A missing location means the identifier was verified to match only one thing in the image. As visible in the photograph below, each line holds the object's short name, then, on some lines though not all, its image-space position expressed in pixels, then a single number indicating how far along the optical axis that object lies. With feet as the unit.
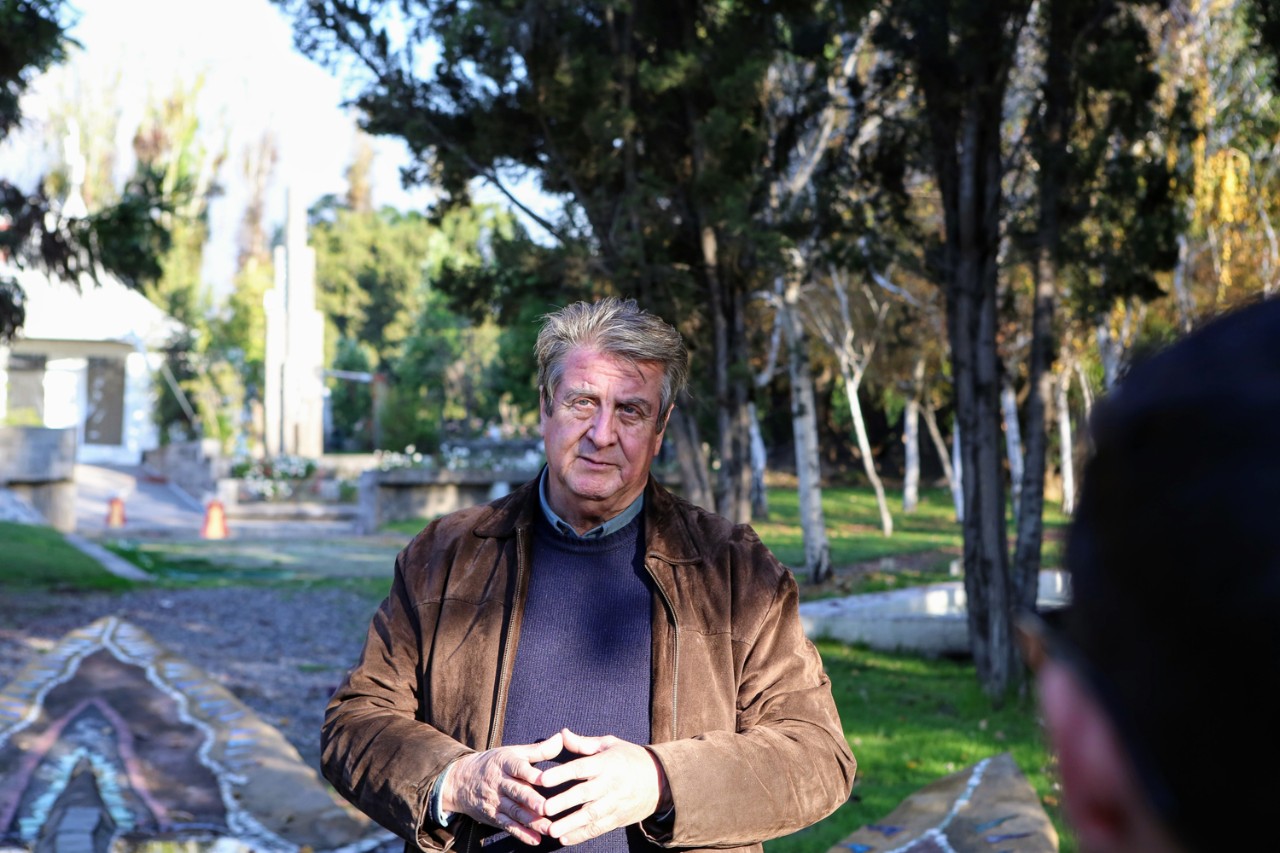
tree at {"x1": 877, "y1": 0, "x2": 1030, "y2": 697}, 29.07
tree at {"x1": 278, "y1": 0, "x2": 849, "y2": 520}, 32.53
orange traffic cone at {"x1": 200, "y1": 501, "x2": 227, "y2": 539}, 81.41
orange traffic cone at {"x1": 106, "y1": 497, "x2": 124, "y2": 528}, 86.63
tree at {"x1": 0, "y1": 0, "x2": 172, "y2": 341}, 44.55
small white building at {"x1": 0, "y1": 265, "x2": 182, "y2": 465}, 131.64
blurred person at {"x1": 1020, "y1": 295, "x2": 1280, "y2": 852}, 1.84
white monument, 118.01
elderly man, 8.39
